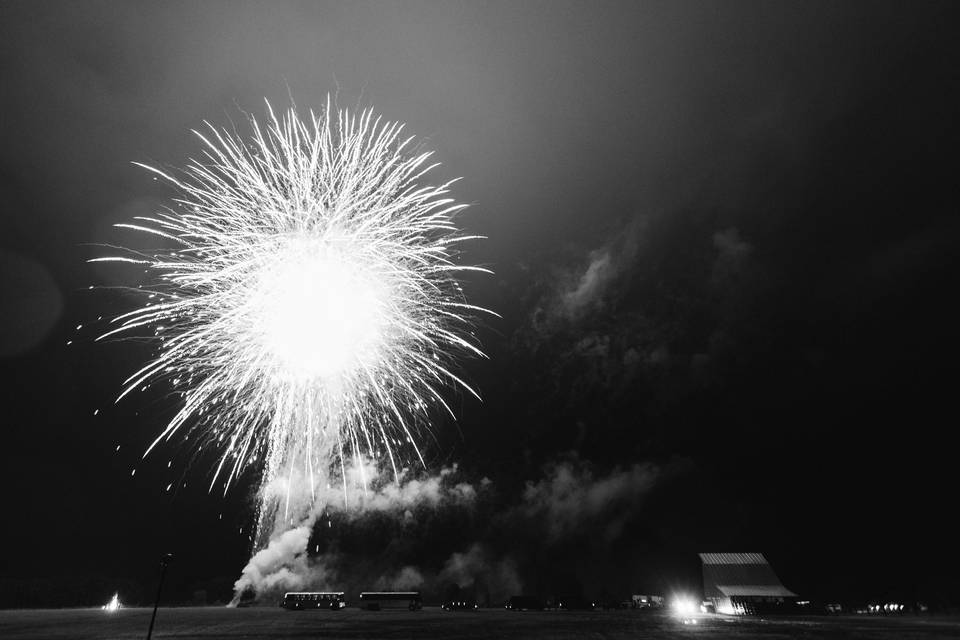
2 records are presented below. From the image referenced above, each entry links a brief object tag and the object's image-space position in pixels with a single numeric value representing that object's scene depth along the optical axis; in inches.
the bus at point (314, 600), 4015.8
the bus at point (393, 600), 4350.4
